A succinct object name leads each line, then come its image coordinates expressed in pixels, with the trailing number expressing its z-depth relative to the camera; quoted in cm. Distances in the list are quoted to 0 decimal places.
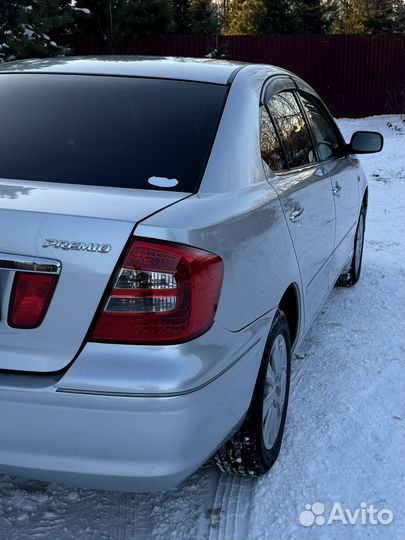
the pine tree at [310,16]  2594
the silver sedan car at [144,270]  182
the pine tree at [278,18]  2467
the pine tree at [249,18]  2466
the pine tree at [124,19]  1802
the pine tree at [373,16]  1988
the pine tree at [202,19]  2558
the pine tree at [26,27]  1327
